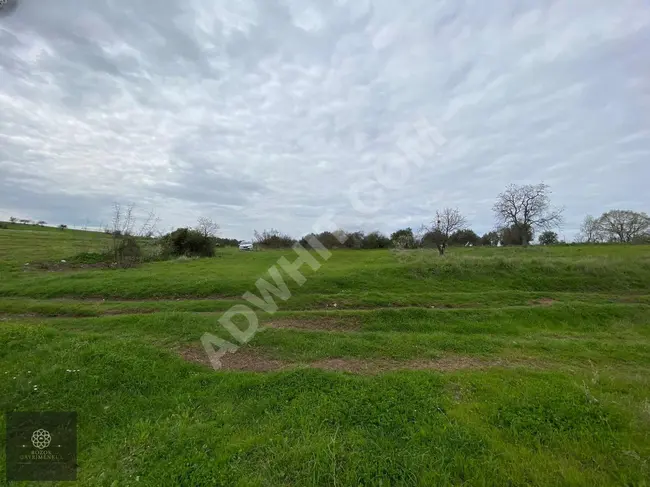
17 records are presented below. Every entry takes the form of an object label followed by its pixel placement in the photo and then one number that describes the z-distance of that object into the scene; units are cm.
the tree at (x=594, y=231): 5506
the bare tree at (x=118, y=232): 2253
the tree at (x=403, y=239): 3869
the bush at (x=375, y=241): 4278
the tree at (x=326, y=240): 3107
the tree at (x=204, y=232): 3130
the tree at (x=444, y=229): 2722
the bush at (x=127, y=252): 2203
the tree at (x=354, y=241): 4147
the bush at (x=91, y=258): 2109
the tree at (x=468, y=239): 4263
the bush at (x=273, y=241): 4639
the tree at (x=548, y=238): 4934
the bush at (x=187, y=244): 2863
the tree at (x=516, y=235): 4106
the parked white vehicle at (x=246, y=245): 4675
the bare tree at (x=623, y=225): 5044
